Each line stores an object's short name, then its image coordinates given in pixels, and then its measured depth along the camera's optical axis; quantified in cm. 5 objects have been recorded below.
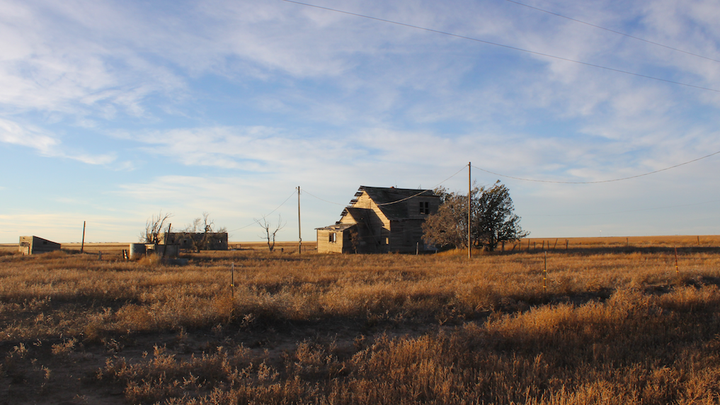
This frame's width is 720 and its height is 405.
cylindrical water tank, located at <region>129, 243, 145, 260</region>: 3072
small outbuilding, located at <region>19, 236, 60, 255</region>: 4331
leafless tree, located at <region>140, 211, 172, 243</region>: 3940
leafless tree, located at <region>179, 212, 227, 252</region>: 5709
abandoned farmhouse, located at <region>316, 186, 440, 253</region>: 4094
